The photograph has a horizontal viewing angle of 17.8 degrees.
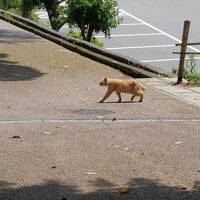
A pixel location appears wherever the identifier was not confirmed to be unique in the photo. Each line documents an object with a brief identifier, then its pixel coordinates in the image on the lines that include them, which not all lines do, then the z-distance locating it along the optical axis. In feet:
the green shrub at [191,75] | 46.10
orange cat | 34.53
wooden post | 42.22
